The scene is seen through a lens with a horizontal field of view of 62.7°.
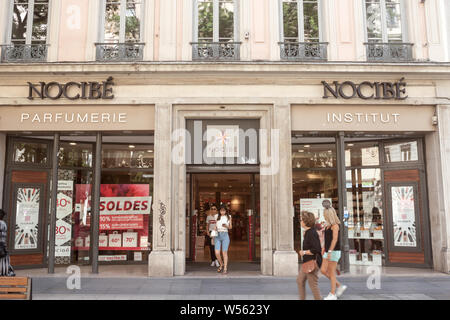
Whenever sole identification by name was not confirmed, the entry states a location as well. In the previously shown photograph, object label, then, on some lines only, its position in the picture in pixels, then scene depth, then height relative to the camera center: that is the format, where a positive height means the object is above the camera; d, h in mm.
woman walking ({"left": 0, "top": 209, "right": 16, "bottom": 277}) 7816 -1025
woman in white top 9562 -750
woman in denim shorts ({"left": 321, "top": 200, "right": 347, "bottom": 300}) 6836 -836
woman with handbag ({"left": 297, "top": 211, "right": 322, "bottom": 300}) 5950 -855
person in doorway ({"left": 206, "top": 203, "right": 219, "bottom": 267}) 10680 -587
